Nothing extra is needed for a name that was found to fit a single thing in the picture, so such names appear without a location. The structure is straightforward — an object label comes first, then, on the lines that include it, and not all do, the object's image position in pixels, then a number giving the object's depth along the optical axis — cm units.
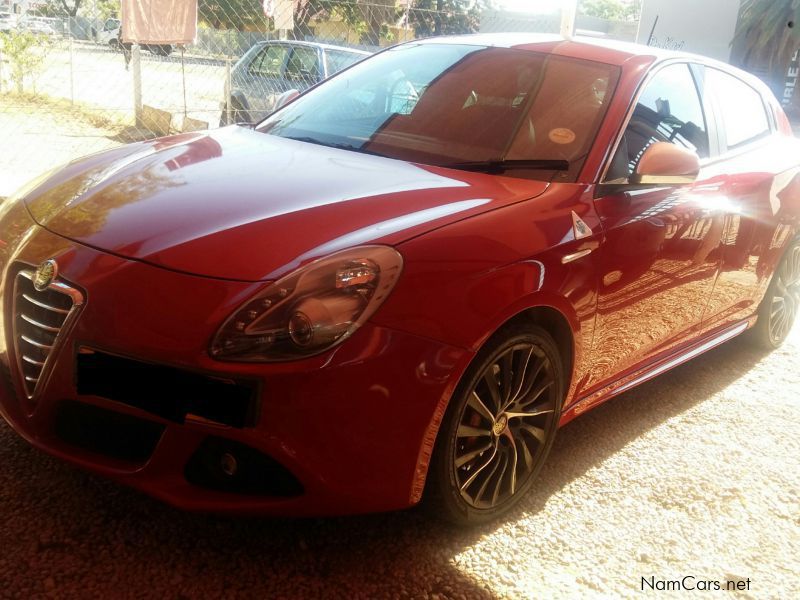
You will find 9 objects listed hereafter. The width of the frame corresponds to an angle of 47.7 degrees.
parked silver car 1081
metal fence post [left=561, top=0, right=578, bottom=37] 772
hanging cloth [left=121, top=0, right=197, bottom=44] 859
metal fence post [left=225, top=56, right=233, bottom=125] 1066
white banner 2912
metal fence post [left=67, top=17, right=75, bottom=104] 1251
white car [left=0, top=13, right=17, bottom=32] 1369
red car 224
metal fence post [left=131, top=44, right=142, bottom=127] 1010
